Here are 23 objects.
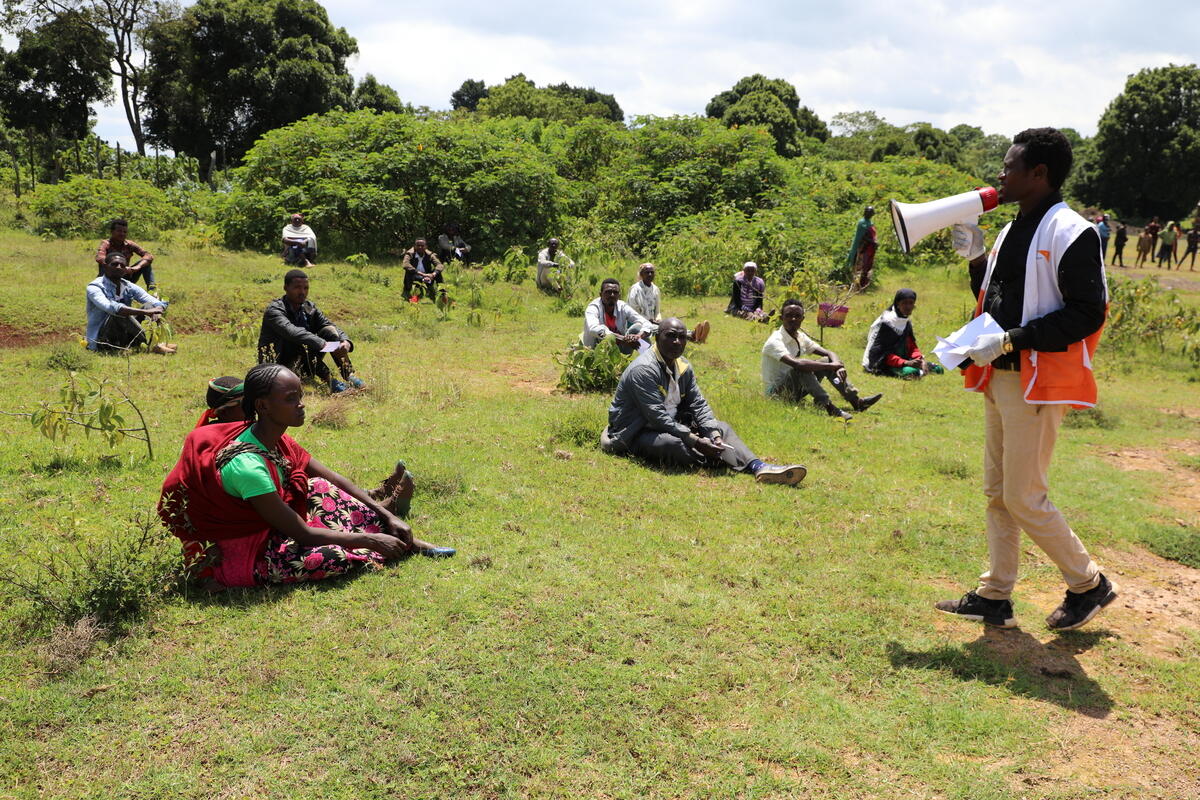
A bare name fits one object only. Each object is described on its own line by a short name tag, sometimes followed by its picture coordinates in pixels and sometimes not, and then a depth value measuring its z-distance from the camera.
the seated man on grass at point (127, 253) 9.60
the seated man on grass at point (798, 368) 8.31
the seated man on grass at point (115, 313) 9.08
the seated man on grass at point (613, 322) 9.01
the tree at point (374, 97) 35.66
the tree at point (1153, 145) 35.81
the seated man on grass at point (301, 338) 7.84
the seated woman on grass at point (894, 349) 10.41
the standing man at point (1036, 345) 3.53
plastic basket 12.07
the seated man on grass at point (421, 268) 13.11
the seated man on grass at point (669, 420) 6.41
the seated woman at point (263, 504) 3.92
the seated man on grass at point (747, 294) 13.60
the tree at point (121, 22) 26.97
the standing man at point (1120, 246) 23.12
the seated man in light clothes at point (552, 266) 14.41
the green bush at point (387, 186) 16.55
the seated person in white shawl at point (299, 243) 14.97
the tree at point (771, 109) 35.50
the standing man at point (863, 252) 15.71
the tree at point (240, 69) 29.97
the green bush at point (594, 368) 8.69
